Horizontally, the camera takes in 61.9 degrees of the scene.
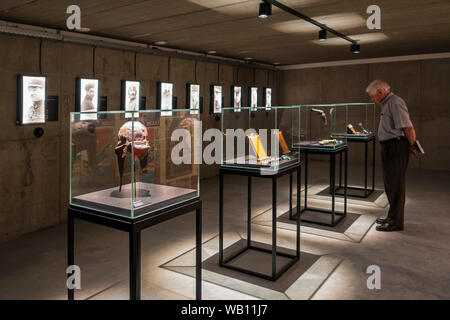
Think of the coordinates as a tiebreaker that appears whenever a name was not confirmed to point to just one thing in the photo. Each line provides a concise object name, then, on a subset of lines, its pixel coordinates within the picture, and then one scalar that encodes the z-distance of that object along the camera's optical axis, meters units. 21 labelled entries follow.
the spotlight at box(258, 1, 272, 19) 3.62
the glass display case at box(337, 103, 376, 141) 6.55
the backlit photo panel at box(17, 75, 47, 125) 4.52
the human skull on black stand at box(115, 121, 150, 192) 2.15
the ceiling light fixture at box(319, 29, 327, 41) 5.23
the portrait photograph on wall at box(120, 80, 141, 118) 5.96
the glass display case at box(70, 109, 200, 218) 2.18
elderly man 4.53
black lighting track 3.95
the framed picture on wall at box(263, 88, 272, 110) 10.17
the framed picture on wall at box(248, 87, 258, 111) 9.50
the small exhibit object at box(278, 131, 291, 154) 3.62
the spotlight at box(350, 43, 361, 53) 6.77
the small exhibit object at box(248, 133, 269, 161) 3.45
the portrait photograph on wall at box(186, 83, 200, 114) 7.38
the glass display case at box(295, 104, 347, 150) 5.19
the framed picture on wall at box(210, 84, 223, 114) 8.12
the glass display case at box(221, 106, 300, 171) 3.43
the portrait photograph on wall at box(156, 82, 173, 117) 6.66
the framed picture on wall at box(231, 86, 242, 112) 8.80
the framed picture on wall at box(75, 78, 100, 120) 5.23
